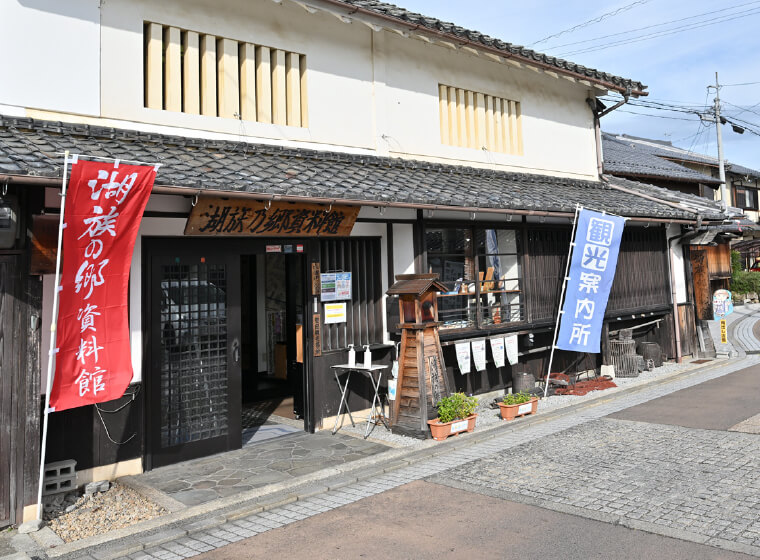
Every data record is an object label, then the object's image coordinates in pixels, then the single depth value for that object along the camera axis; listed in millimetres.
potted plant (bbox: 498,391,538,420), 10117
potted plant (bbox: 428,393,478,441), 8938
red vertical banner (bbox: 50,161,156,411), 5859
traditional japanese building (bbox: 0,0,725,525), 6918
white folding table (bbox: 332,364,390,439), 9320
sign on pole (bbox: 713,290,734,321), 16484
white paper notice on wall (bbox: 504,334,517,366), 11773
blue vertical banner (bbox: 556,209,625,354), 11867
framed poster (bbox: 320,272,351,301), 9594
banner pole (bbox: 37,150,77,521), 5633
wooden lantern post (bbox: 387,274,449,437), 9125
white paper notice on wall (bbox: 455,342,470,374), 10812
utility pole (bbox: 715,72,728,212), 23844
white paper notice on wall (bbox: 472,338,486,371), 11125
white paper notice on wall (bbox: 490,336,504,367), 11477
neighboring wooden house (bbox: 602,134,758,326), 16656
